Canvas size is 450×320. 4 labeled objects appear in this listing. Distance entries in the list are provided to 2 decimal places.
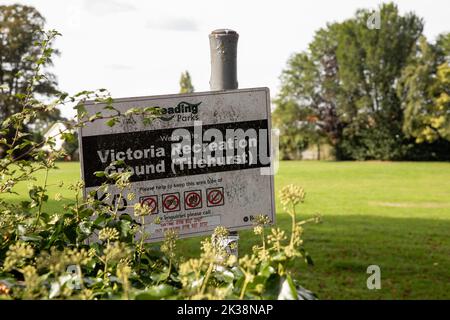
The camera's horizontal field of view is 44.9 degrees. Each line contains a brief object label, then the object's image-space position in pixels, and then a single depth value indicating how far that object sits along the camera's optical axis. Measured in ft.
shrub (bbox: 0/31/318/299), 5.36
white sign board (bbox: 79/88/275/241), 11.48
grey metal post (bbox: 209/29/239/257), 12.35
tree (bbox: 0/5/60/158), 135.95
